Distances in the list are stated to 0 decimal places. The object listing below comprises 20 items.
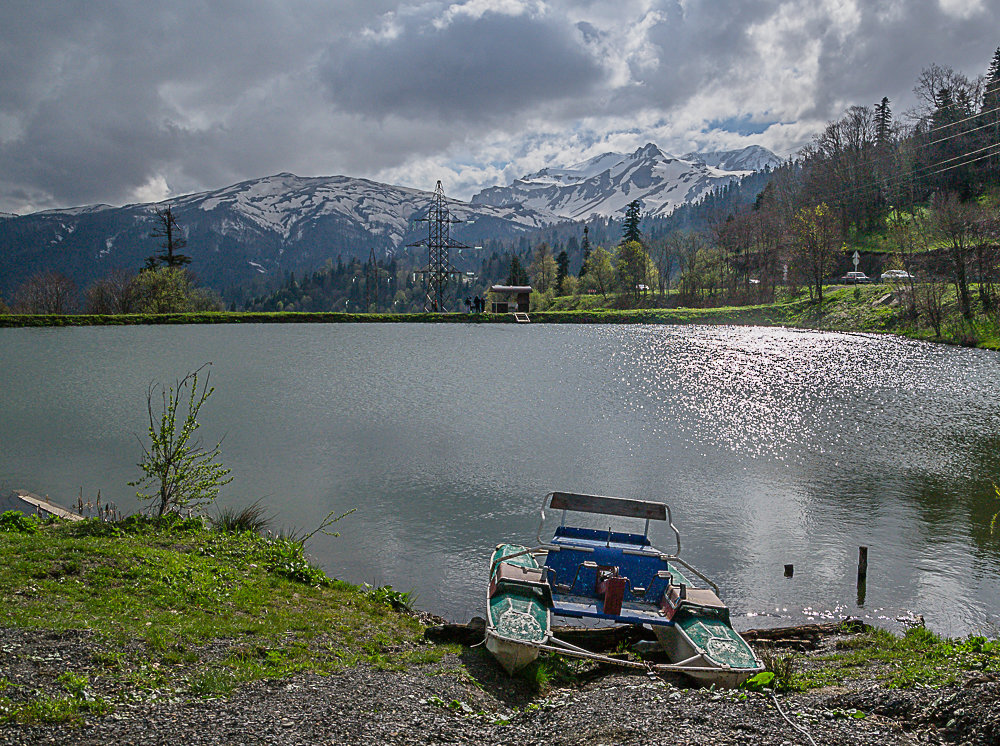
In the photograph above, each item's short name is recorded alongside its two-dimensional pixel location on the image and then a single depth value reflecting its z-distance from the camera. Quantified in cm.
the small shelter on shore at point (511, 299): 10369
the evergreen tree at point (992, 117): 9906
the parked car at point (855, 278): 9200
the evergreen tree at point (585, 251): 13475
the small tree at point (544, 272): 13825
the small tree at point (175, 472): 1456
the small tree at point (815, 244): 8619
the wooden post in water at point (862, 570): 1442
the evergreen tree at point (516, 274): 13150
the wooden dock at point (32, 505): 1614
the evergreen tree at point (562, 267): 13508
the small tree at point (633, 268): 11244
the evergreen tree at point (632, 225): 13525
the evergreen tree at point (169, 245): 9393
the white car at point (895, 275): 7779
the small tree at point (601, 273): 11912
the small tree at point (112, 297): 8978
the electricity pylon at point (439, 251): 10050
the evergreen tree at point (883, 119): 12425
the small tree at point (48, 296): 9446
